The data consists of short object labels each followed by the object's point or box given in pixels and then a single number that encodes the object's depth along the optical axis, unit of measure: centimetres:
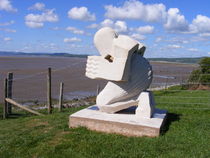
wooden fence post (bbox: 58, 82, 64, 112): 1088
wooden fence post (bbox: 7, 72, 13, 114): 998
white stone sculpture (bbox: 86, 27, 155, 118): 666
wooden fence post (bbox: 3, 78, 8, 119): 982
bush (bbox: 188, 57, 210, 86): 1921
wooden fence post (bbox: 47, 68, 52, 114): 1019
